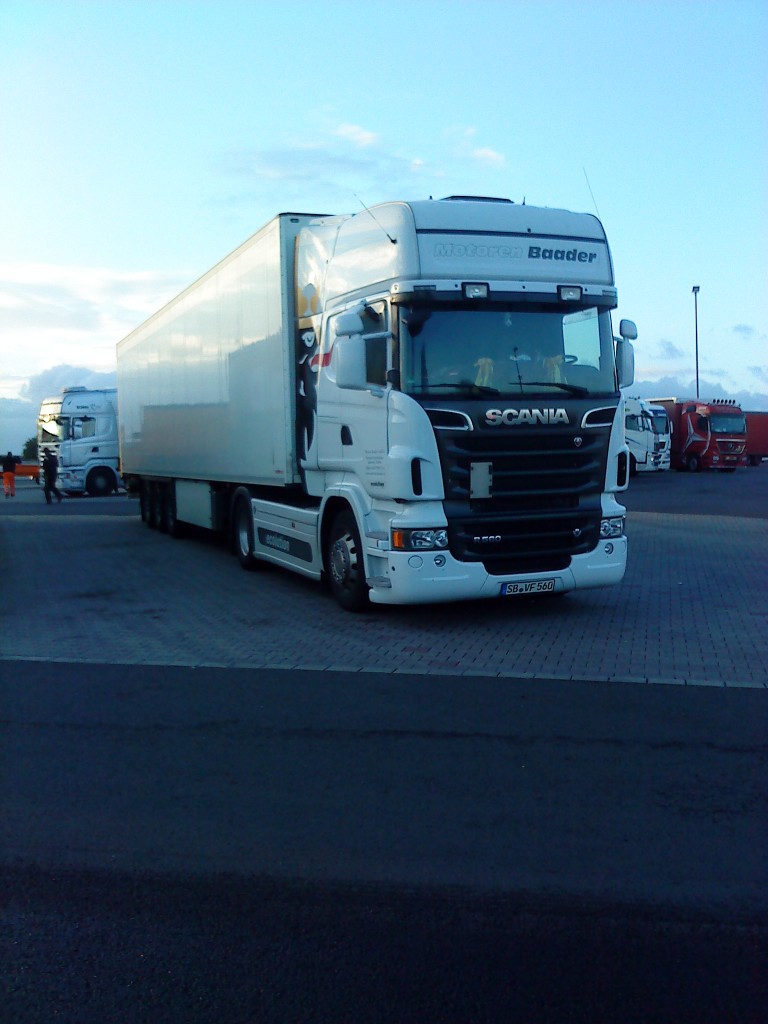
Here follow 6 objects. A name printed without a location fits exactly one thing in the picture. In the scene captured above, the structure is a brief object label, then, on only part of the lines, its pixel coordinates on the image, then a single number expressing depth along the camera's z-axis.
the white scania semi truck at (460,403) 9.45
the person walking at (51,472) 33.00
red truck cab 46.72
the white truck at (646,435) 42.16
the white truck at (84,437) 34.81
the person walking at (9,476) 37.69
